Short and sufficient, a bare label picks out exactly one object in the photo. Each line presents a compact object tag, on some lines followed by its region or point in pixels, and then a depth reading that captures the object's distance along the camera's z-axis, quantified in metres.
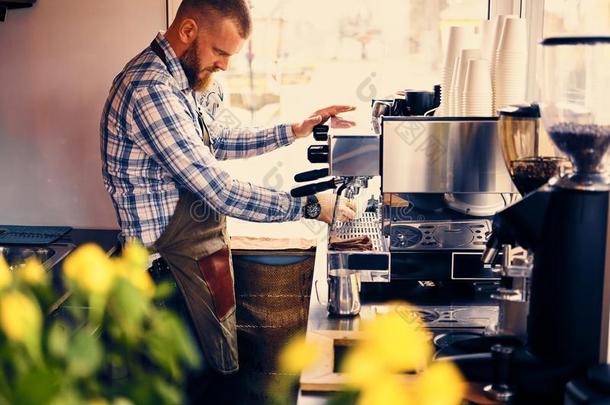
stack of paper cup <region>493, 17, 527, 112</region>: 2.11
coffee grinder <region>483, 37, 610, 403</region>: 1.41
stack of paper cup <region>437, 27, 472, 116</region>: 2.24
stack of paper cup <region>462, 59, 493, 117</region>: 2.08
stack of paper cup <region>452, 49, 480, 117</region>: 2.11
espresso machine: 1.96
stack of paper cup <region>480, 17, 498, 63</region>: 2.33
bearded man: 2.59
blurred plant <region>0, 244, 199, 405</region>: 0.62
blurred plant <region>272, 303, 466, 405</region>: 0.62
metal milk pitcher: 1.97
